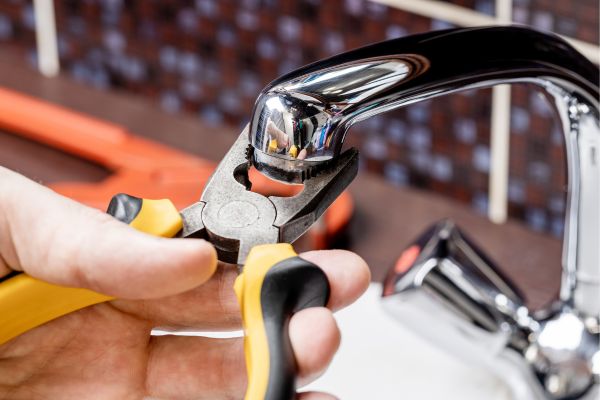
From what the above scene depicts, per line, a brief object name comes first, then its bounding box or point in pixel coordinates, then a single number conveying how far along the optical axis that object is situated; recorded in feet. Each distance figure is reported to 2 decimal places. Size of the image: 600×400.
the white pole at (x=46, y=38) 2.70
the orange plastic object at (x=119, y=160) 2.20
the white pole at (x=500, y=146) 2.14
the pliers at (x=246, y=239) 1.47
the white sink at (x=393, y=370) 2.00
